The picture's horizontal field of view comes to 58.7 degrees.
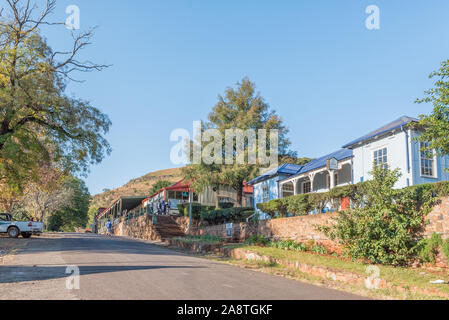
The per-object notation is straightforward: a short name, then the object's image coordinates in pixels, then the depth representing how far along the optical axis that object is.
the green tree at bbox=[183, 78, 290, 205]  34.25
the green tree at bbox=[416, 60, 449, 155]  12.27
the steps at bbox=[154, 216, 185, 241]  30.31
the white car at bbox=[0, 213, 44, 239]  26.19
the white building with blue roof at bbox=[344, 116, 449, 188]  18.38
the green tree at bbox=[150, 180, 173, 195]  73.19
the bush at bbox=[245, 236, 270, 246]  19.51
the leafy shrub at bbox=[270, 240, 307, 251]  17.20
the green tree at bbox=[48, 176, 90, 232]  64.50
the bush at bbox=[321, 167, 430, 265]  13.08
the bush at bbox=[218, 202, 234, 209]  36.38
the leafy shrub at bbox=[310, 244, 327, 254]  16.38
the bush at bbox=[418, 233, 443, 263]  12.29
